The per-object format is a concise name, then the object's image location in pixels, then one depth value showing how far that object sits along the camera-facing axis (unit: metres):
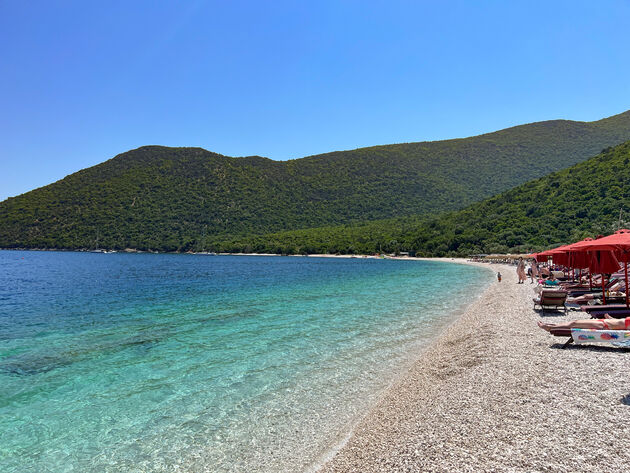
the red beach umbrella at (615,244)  9.35
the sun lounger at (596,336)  7.77
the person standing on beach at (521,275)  28.40
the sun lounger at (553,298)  13.14
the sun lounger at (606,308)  10.87
